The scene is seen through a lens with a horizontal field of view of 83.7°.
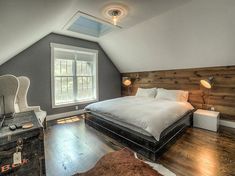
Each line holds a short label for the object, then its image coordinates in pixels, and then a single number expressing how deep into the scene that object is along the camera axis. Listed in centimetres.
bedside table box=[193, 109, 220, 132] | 295
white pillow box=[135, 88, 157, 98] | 423
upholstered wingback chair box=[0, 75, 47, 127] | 158
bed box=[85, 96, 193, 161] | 202
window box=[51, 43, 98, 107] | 405
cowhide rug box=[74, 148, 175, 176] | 163
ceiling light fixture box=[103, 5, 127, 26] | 240
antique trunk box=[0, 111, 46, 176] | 106
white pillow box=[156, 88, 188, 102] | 363
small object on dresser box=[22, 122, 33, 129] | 121
